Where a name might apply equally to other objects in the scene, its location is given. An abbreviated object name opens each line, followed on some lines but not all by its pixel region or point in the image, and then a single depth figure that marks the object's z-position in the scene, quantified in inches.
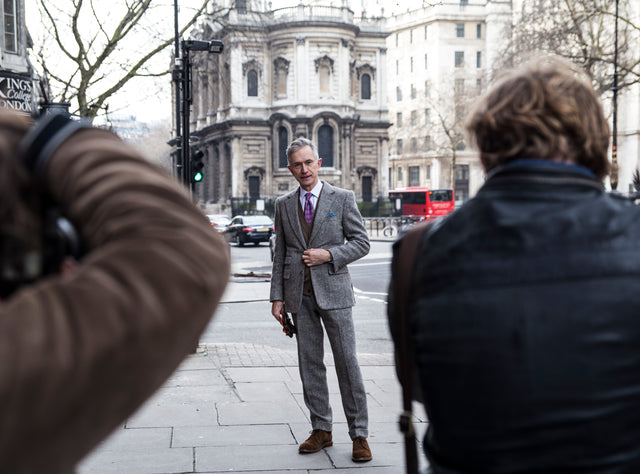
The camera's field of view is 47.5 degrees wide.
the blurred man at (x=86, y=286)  34.7
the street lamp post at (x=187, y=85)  455.2
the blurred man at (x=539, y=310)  54.4
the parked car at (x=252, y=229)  1405.0
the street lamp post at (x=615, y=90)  1020.4
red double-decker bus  1983.3
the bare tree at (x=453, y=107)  2469.2
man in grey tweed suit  194.9
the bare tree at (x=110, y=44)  814.5
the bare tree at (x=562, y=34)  1208.2
